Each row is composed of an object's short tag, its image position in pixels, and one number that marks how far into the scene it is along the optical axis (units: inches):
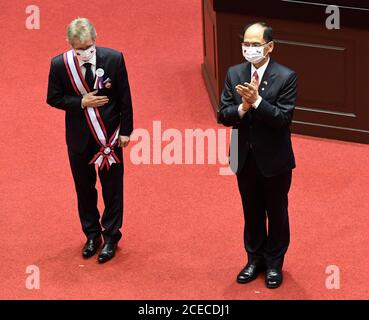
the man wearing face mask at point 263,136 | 504.7
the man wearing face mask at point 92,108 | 544.1
